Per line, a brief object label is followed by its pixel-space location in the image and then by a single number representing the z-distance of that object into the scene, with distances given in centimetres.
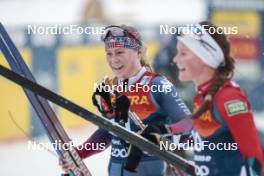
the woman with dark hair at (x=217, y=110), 643
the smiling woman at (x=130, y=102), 827
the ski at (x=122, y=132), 685
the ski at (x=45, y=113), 775
